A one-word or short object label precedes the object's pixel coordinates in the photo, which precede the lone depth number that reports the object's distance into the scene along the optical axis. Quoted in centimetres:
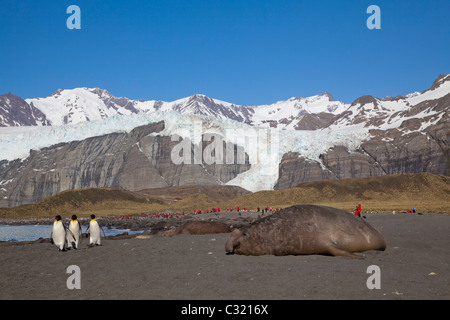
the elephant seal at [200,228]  2337
